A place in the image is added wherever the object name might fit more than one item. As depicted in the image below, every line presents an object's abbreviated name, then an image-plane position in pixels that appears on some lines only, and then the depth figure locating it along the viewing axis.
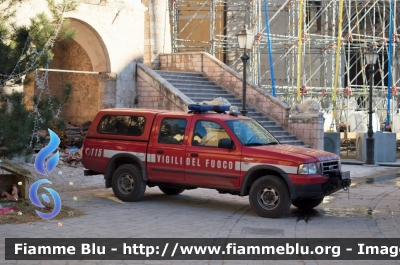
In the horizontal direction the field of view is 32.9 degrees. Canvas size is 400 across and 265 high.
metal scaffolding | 26.31
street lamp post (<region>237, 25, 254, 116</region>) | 16.62
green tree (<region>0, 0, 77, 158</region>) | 10.00
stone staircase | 20.16
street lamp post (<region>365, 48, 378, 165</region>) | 20.33
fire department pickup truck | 10.72
